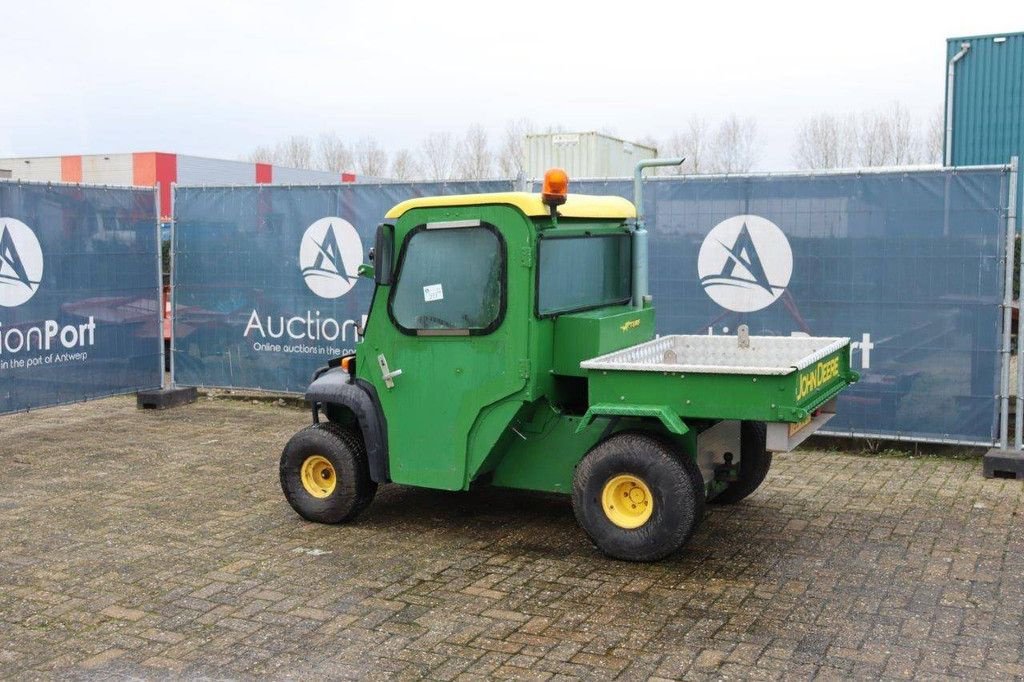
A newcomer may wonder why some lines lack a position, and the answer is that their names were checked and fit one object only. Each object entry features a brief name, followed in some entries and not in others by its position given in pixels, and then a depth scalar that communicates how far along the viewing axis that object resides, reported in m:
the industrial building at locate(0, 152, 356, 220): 36.88
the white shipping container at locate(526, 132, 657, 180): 17.70
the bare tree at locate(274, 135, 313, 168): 56.12
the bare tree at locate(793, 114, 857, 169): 41.16
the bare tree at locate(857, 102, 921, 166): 40.69
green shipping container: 17.98
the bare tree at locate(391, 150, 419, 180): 52.44
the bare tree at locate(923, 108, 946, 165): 37.34
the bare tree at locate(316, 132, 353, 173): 55.69
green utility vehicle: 6.22
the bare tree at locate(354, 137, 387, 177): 55.09
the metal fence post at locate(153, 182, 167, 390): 12.22
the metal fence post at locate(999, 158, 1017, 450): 8.84
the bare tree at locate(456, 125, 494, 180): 45.67
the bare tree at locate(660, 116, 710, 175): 41.38
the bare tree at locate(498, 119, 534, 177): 44.37
